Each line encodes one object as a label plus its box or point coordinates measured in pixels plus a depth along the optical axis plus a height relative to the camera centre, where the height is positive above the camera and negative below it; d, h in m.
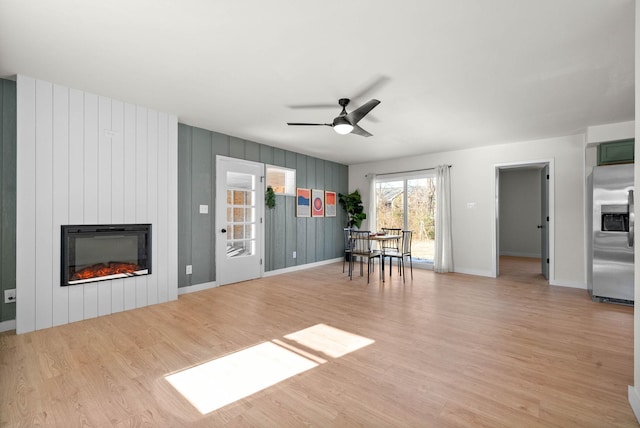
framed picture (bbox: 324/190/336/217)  7.09 +0.27
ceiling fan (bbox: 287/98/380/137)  3.25 +1.10
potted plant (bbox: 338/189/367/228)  7.32 +0.19
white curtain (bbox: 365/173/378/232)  7.18 +0.28
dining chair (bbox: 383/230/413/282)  5.41 -0.74
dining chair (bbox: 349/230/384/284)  5.22 -0.68
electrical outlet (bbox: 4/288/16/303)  3.00 -0.84
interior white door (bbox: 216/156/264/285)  4.86 -0.09
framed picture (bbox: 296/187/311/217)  6.33 +0.27
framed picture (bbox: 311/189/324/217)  6.71 +0.27
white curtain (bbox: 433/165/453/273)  5.96 -0.18
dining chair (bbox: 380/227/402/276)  5.82 -0.67
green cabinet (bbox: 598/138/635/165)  4.15 +0.91
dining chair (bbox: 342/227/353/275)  5.60 -0.63
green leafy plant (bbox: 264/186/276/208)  5.62 +0.33
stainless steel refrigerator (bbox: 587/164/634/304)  3.82 -0.29
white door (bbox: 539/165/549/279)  5.28 -0.05
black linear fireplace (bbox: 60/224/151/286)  3.23 -0.45
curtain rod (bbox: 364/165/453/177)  6.35 +0.99
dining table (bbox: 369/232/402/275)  5.26 -0.42
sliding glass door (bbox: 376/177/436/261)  6.42 +0.12
